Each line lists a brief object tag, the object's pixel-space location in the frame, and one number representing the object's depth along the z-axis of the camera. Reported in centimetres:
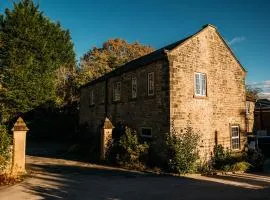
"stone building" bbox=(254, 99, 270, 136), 3481
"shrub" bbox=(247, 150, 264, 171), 1808
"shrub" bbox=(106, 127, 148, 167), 1667
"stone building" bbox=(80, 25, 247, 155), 1650
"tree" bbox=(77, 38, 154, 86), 3842
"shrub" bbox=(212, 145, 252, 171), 1712
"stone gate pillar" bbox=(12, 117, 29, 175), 1320
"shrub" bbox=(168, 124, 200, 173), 1522
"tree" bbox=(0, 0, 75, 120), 3188
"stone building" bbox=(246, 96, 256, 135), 3168
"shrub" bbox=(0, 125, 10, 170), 1251
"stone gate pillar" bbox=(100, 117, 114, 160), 1834
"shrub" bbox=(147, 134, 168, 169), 1619
